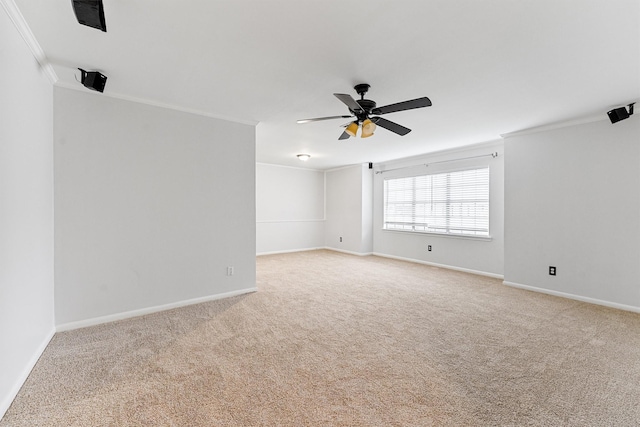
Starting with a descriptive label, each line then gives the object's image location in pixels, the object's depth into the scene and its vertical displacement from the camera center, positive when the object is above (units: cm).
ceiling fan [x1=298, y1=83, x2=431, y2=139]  246 +92
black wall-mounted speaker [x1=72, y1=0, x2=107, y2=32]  157 +110
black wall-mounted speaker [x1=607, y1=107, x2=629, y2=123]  338 +115
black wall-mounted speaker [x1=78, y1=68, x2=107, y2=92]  259 +117
